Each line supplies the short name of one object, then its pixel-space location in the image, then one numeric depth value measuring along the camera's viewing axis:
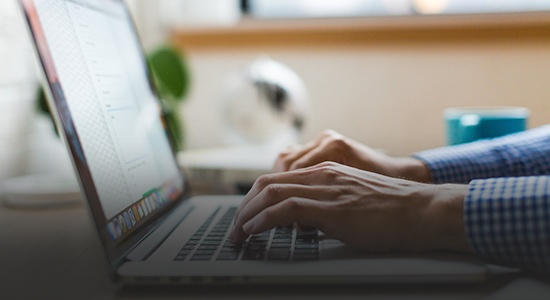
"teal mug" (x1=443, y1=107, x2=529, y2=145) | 0.98
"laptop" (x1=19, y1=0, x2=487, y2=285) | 0.44
